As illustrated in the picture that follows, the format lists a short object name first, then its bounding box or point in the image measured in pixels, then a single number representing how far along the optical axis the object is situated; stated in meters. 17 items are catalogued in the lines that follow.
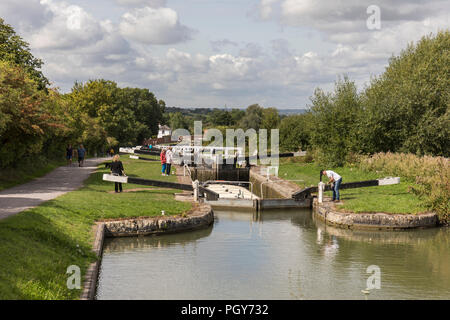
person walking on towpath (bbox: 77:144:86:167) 35.58
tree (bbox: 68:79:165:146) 62.28
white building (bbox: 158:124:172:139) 150.56
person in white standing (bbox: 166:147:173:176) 31.09
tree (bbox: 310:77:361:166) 34.54
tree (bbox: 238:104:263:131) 96.31
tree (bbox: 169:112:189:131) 141.50
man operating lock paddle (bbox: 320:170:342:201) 22.27
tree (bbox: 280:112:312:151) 50.09
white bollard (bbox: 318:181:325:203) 22.89
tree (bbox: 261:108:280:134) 69.47
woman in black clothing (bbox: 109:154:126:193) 22.47
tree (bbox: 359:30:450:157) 32.56
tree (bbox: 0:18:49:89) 33.78
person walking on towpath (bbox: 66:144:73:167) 36.29
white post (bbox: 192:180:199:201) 22.50
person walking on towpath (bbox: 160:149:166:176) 30.67
